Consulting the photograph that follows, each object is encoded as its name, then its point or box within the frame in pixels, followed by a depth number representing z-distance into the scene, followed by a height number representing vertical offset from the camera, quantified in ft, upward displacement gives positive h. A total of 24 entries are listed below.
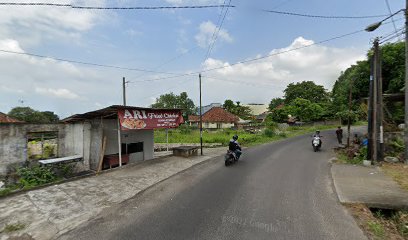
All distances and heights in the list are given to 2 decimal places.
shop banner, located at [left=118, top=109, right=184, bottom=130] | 36.58 -0.52
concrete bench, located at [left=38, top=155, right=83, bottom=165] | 35.10 -7.24
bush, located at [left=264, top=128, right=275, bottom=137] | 88.12 -7.47
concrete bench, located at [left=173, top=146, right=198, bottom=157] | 47.24 -7.77
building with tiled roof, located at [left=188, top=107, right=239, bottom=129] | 148.97 -2.73
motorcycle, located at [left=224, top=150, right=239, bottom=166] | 37.60 -7.33
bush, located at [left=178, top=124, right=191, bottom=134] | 111.45 -7.48
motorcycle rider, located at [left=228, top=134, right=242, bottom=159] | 38.01 -5.38
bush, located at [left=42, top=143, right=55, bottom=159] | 39.17 -6.07
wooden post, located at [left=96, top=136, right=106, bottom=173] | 38.24 -6.58
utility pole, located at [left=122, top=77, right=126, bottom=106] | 76.52 +10.19
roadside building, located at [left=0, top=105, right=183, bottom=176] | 34.32 -3.14
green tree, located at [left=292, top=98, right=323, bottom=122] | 139.13 +1.70
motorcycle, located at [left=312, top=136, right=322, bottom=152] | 50.65 -6.76
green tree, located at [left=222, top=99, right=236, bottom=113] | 194.13 +8.55
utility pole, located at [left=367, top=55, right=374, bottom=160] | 36.32 -1.03
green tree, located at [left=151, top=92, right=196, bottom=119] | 213.87 +14.15
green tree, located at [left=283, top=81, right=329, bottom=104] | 180.04 +17.64
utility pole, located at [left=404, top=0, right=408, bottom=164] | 34.17 +2.29
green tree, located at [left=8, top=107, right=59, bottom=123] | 159.26 +2.48
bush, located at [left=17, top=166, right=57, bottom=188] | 30.84 -8.49
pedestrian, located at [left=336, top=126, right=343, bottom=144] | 60.19 -5.81
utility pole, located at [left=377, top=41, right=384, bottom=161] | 36.24 -0.52
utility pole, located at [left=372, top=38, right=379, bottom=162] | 35.96 +1.13
